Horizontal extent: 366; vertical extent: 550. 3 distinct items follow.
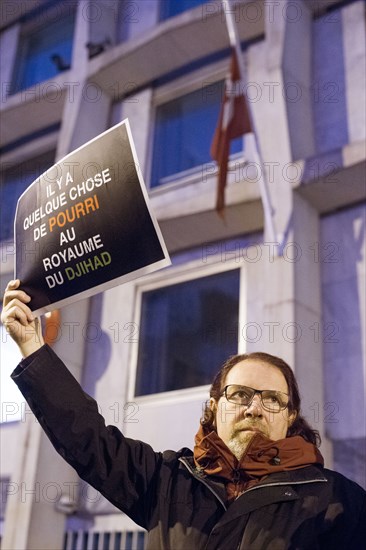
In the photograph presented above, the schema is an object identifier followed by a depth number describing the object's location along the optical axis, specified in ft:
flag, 26.68
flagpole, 25.29
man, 7.90
